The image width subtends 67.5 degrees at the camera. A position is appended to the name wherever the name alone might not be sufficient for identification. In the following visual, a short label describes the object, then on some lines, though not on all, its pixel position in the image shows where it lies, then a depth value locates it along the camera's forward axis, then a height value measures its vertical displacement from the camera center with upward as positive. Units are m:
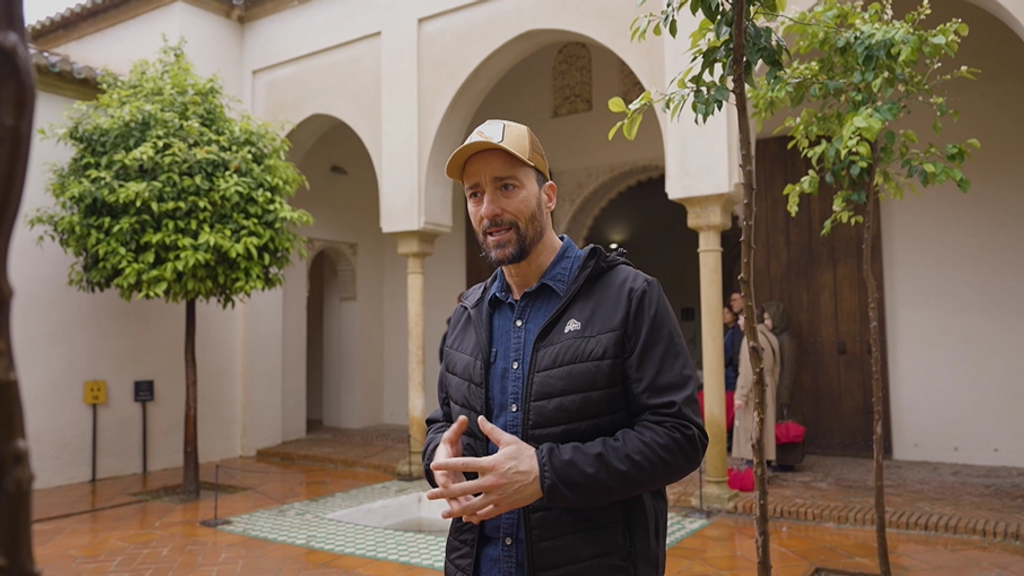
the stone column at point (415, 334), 7.92 -0.16
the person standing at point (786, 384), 7.18 -0.67
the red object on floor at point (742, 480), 6.52 -1.41
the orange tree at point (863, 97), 3.46 +1.05
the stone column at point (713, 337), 6.17 -0.17
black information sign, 8.46 -0.76
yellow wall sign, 8.00 -0.73
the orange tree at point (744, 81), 2.39 +0.81
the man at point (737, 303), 7.30 +0.12
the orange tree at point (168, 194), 6.63 +1.13
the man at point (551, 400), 1.48 -0.18
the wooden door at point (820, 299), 7.86 +0.17
